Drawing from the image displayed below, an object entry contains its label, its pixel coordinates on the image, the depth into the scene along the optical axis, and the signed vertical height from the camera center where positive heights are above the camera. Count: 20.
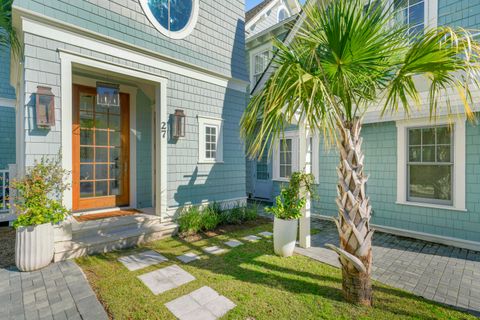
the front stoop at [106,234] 3.93 -1.44
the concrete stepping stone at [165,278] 3.17 -1.71
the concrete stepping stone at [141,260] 3.75 -1.70
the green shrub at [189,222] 5.26 -1.42
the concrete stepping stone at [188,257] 3.99 -1.71
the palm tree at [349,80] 2.36 +0.86
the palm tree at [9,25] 4.16 +2.30
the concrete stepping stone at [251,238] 5.03 -1.72
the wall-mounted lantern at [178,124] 5.34 +0.74
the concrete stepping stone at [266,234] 5.22 -1.71
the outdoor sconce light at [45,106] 3.70 +0.79
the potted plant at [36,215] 3.38 -0.86
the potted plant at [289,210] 4.11 -0.95
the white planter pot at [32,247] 3.37 -1.29
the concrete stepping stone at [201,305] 2.63 -1.72
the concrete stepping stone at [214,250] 4.34 -1.71
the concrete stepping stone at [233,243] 4.68 -1.71
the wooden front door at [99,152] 5.36 +0.12
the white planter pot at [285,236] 4.09 -1.36
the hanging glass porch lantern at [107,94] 4.75 +1.27
